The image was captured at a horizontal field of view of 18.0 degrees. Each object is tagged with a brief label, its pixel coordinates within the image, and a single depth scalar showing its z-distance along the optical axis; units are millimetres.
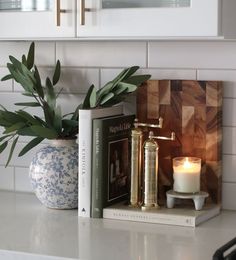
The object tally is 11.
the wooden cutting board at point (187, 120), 2256
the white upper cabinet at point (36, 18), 2135
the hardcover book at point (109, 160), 2150
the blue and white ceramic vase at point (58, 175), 2256
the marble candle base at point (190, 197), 2168
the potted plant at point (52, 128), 2230
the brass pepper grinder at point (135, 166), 2203
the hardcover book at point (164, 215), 2080
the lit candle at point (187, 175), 2184
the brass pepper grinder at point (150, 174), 2176
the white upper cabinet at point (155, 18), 1968
